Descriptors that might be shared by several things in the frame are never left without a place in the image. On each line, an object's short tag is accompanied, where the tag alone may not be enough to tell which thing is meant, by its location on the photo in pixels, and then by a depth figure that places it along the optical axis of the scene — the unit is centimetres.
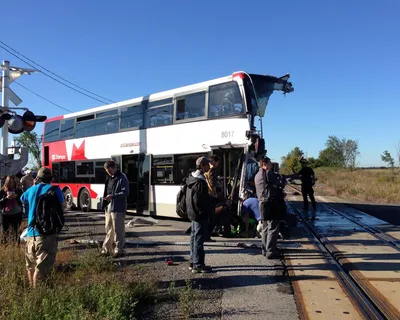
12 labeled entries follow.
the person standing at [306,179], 1341
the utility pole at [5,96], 867
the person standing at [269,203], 701
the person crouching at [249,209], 939
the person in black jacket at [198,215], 614
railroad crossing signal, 832
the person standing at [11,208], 704
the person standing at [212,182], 826
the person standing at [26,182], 922
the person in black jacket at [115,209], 718
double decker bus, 1041
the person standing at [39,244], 493
